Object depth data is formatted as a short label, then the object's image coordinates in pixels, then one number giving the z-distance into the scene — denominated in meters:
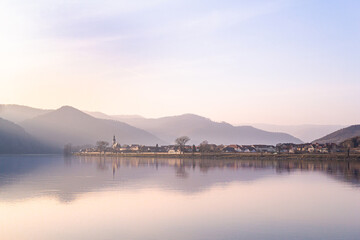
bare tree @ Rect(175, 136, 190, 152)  197.38
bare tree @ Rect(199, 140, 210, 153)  194.31
